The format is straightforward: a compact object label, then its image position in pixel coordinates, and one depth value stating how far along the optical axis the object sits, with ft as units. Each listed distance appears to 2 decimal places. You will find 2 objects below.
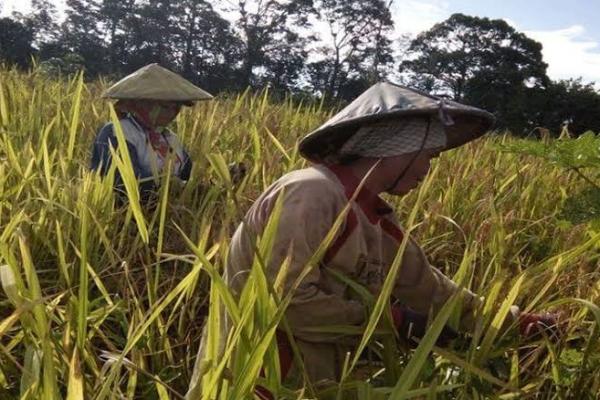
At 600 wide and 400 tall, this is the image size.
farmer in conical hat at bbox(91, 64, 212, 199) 7.84
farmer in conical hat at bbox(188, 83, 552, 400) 3.52
